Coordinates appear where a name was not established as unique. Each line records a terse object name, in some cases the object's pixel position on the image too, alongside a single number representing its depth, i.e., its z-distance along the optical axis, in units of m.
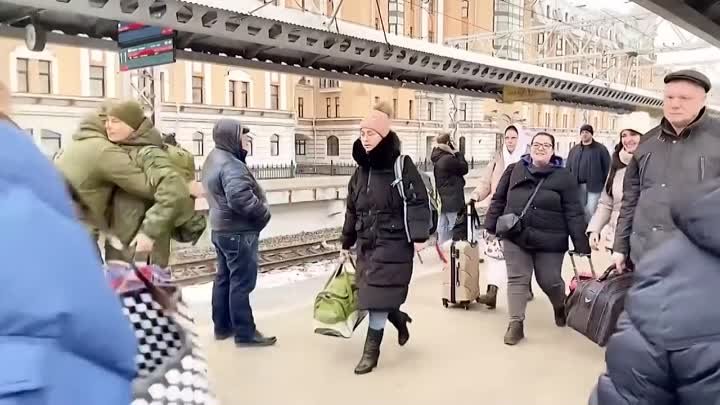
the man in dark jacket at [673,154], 3.38
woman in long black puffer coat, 4.21
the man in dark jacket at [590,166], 7.71
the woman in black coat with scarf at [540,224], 4.81
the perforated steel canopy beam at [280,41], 5.44
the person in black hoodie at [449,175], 7.37
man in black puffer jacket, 4.47
